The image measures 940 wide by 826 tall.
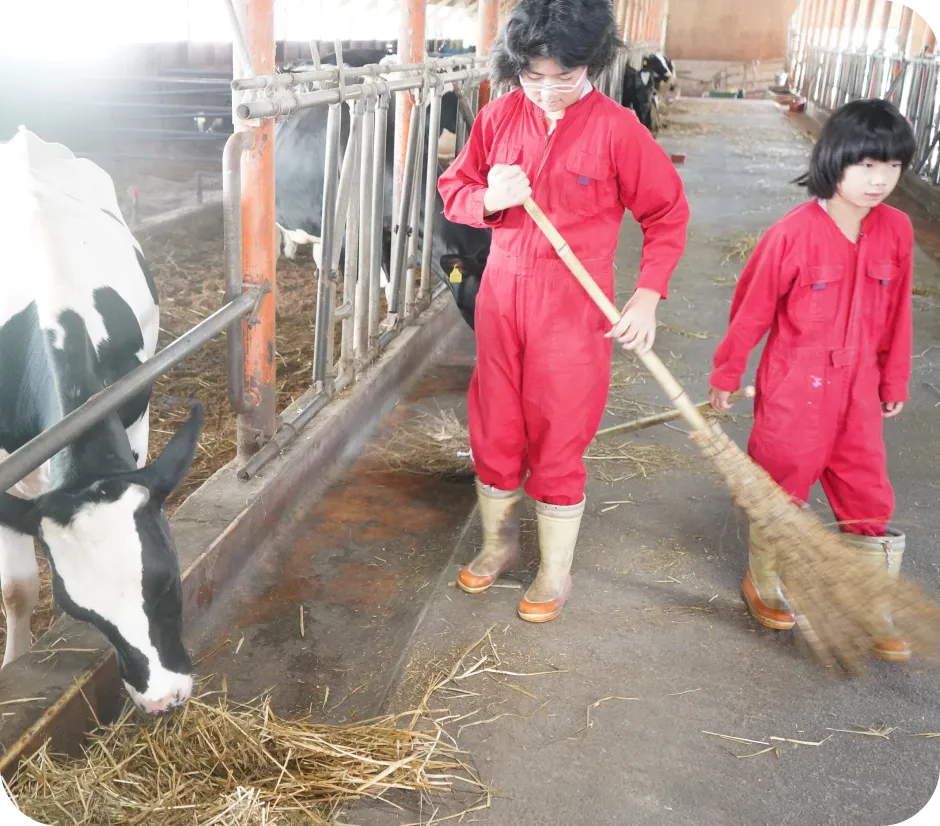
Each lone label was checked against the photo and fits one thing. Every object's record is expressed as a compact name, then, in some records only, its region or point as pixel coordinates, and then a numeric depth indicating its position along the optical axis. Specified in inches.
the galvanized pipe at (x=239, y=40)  112.4
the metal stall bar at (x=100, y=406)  72.7
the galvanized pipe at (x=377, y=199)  156.2
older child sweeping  92.5
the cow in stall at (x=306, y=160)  229.8
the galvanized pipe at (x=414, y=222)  182.8
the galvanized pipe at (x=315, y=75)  115.4
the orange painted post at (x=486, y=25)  245.0
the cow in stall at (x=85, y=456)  80.8
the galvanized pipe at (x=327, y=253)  139.1
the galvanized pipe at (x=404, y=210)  180.1
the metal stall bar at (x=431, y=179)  190.7
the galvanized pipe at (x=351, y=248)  147.7
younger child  97.3
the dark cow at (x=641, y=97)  652.7
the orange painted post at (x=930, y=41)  510.0
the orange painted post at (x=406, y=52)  184.1
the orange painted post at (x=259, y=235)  119.0
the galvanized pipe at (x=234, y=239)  116.8
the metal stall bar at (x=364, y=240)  152.8
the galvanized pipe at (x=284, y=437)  131.1
